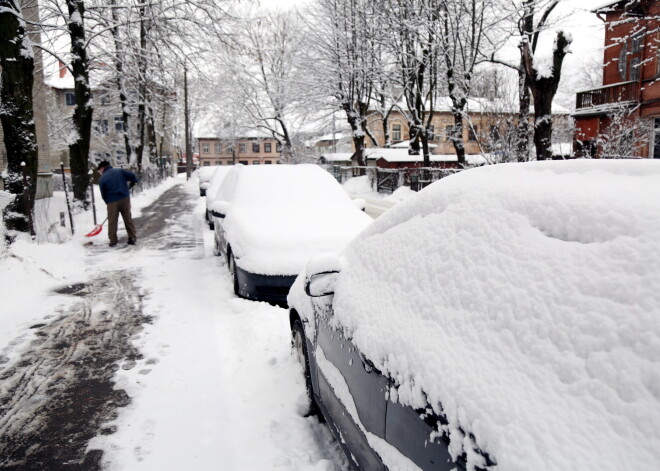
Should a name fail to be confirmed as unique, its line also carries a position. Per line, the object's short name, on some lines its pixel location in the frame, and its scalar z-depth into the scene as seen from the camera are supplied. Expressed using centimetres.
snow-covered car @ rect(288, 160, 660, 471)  120
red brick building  1762
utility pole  3981
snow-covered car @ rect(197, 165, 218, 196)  1858
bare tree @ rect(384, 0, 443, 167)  1870
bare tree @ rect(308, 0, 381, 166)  2505
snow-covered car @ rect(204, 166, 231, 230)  1184
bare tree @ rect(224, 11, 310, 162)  3619
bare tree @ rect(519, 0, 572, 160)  1160
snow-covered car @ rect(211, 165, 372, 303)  529
